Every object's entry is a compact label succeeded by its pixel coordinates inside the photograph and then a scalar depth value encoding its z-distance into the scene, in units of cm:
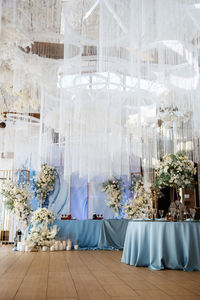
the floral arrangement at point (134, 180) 1106
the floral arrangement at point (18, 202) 918
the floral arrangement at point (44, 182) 1123
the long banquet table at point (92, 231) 895
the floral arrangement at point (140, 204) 939
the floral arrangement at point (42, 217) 860
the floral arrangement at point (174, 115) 733
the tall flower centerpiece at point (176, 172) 544
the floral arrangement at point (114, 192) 1084
